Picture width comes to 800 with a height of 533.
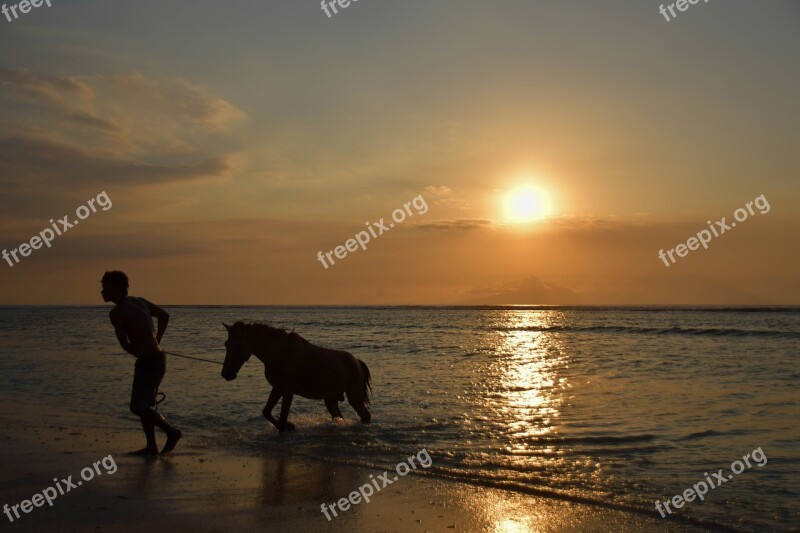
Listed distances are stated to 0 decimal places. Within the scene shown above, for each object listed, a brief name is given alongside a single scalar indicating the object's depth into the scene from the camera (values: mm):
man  8828
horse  11195
